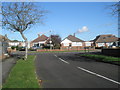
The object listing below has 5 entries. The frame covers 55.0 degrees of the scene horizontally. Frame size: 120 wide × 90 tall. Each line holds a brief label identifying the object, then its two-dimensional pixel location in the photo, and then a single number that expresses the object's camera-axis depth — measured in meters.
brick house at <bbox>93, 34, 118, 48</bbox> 52.82
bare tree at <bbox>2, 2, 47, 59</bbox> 12.36
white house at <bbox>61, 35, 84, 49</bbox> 51.84
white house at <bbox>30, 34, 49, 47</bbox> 56.33
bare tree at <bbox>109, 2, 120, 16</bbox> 10.87
